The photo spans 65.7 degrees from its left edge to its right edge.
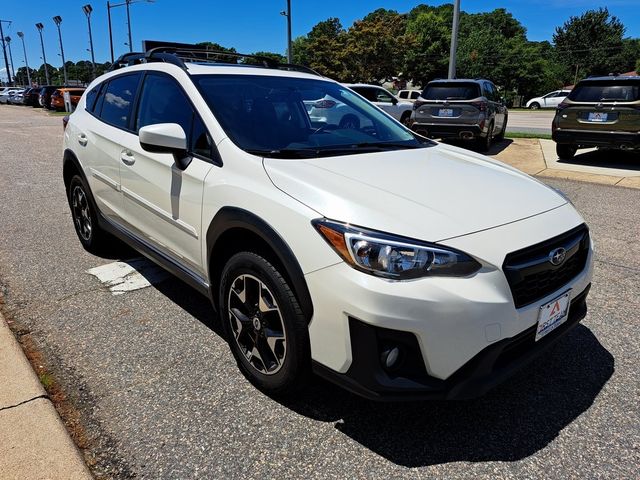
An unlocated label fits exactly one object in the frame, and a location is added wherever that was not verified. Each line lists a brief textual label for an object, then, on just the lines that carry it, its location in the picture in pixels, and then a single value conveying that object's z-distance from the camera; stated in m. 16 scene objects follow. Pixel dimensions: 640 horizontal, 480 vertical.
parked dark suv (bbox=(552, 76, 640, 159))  9.16
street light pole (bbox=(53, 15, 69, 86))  59.19
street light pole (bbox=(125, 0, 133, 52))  39.66
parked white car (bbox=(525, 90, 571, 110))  38.84
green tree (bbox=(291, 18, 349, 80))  56.06
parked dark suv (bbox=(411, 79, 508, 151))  10.99
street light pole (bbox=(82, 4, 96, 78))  46.66
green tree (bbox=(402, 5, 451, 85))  61.67
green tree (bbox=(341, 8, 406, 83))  54.09
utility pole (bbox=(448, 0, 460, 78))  16.44
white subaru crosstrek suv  2.01
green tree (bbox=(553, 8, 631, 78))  62.75
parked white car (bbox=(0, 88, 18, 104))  49.04
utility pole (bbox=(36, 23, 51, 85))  69.19
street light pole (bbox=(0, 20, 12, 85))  70.12
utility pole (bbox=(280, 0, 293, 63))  25.50
